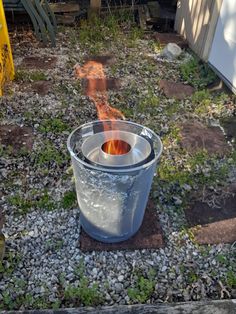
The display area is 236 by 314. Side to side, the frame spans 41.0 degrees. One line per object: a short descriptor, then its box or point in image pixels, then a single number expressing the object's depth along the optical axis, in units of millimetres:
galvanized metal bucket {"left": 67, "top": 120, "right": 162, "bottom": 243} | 1523
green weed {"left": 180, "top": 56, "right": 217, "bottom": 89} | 3555
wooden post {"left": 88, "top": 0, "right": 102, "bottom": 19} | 4832
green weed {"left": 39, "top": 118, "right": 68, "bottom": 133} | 2785
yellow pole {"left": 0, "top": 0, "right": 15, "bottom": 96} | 3041
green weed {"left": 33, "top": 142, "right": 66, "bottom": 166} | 2463
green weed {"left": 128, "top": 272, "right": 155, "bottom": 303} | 1628
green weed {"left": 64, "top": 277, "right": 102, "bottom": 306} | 1615
